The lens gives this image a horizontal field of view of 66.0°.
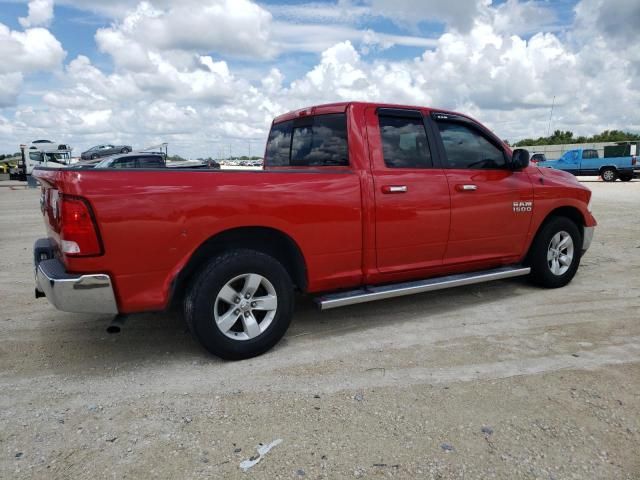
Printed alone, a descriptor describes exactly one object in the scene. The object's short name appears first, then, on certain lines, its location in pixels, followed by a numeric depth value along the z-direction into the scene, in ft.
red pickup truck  10.11
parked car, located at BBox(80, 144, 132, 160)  106.48
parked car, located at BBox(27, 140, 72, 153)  107.71
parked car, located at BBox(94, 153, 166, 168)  56.90
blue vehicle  76.54
